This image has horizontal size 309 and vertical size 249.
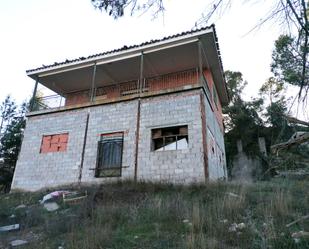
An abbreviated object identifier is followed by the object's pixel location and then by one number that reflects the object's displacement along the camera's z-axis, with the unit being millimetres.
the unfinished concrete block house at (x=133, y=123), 10578
